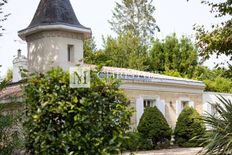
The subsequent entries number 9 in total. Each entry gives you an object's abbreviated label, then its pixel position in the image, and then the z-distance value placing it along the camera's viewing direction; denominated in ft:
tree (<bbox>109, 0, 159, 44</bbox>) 133.18
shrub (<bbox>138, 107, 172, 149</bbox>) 60.13
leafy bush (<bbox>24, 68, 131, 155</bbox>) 17.39
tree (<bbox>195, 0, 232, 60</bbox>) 39.33
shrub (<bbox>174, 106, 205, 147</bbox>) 62.97
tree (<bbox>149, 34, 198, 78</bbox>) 119.44
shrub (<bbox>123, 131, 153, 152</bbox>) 18.34
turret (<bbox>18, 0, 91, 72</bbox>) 54.85
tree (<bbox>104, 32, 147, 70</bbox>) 114.73
